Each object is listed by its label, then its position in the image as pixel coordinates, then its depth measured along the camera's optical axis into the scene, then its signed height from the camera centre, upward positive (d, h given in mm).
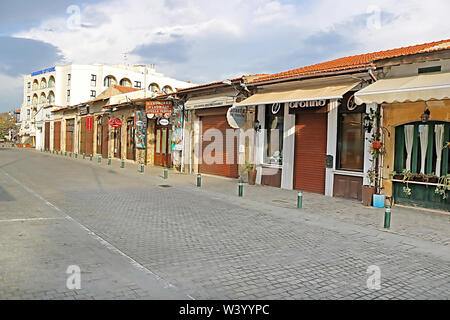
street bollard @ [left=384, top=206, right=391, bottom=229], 8416 -1554
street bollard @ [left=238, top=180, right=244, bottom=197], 12664 -1508
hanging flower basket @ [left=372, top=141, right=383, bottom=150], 11094 +142
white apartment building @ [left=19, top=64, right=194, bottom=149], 64188 +10728
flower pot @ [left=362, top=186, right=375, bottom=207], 11305 -1374
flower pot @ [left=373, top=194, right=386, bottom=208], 11141 -1502
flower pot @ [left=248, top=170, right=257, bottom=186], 15844 -1310
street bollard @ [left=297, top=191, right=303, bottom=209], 10688 -1543
